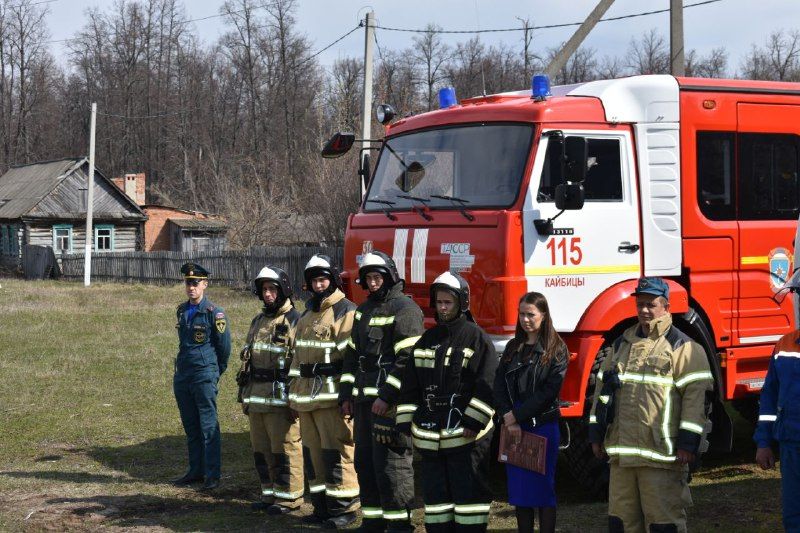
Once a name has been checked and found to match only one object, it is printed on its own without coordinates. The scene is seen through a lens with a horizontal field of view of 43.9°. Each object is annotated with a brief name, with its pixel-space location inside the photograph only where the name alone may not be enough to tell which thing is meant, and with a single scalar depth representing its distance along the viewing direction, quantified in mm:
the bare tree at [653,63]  57531
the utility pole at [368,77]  17609
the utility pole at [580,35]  14203
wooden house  51719
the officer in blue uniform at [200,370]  9070
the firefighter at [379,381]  6984
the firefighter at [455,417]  6367
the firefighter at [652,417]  5676
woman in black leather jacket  6297
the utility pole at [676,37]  13969
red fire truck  7660
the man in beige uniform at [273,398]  8156
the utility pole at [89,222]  37344
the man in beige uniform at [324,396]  7691
